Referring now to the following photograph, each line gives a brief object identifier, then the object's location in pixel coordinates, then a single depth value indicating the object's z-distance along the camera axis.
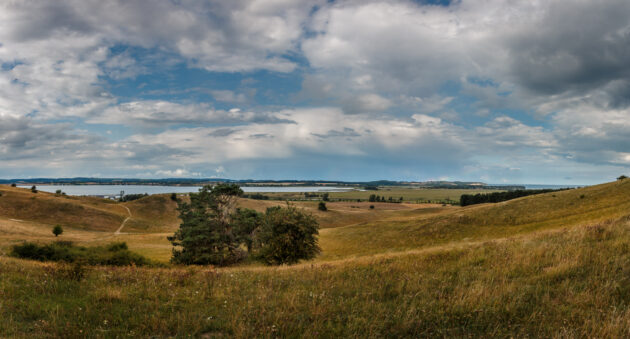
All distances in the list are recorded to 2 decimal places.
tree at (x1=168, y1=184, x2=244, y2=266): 37.50
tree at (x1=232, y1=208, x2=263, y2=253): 43.99
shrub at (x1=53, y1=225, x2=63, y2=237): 61.88
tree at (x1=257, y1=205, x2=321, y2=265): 29.75
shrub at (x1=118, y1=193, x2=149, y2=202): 163.30
